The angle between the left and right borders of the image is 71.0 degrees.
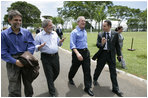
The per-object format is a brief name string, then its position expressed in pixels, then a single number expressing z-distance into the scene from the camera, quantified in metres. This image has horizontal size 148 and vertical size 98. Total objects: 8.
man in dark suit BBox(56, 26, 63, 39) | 10.71
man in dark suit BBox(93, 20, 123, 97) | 2.68
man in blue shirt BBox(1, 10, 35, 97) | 1.78
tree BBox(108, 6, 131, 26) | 44.26
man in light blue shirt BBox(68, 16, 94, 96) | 2.60
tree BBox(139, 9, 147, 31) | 39.20
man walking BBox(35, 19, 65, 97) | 2.42
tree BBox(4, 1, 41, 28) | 40.92
